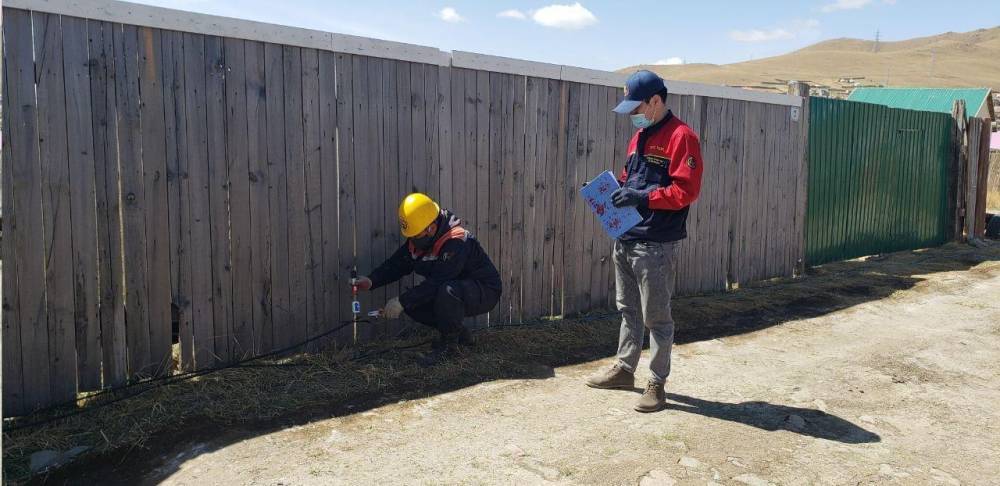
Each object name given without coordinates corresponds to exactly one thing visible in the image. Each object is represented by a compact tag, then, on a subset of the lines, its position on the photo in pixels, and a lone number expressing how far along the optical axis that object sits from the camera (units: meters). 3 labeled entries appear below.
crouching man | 4.97
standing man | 4.05
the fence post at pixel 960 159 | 11.88
